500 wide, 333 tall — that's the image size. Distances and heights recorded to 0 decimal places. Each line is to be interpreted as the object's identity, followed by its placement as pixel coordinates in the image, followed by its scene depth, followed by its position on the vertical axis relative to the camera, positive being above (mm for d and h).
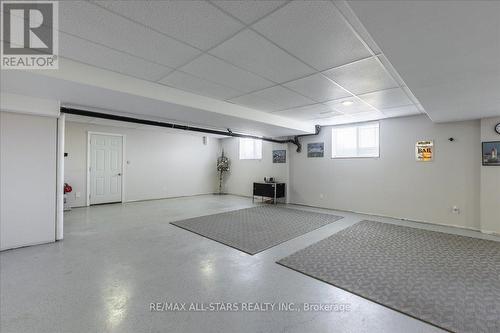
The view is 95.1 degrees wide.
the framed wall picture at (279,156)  7848 +396
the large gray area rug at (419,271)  2029 -1248
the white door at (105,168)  6883 -51
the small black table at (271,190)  7439 -757
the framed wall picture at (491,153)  4266 +292
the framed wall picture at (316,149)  6836 +558
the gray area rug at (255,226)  3846 -1219
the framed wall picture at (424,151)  5020 +383
